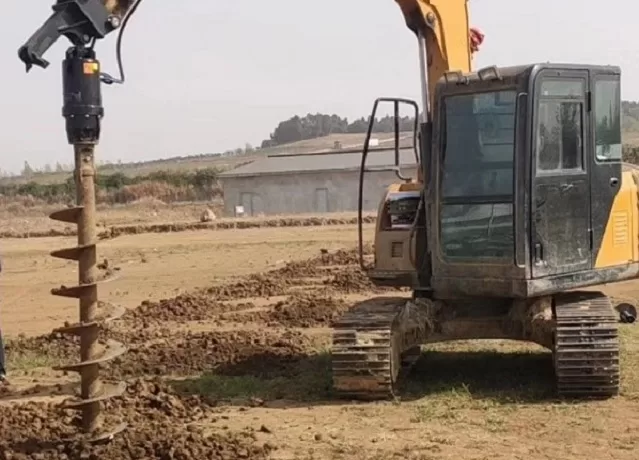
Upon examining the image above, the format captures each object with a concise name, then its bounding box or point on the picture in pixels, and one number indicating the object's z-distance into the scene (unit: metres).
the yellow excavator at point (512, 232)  9.09
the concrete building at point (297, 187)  49.00
